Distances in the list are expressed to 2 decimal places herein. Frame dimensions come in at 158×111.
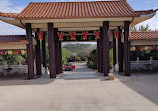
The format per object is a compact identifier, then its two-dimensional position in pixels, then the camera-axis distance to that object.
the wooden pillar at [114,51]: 14.40
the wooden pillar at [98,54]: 15.26
